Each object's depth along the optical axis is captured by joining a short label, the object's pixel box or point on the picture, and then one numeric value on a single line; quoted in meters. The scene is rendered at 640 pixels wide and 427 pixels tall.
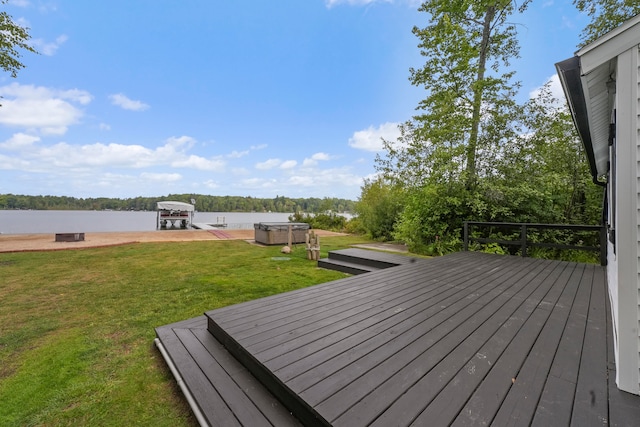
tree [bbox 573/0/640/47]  6.04
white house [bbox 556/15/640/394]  1.27
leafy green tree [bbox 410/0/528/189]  6.77
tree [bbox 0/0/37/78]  5.77
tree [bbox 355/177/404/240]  10.16
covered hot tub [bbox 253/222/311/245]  8.76
